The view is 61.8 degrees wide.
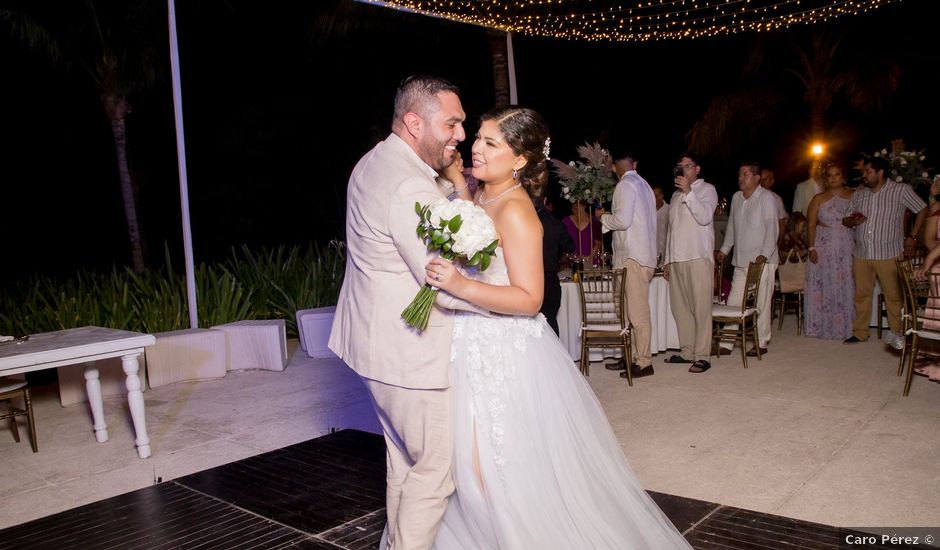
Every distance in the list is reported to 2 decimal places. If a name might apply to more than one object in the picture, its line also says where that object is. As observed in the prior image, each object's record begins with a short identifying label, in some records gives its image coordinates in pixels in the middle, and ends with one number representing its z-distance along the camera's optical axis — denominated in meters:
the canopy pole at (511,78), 8.35
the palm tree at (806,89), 13.68
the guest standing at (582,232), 8.13
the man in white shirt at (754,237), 7.54
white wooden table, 4.56
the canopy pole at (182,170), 7.19
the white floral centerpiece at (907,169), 8.44
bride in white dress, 2.81
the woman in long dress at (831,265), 8.09
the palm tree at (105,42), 13.53
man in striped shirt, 7.55
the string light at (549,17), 7.56
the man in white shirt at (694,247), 6.94
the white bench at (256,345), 7.65
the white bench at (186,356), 7.18
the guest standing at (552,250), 5.66
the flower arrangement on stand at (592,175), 7.49
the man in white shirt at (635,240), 6.77
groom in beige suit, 2.64
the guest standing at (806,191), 9.93
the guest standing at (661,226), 8.82
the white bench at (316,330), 8.16
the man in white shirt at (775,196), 8.88
